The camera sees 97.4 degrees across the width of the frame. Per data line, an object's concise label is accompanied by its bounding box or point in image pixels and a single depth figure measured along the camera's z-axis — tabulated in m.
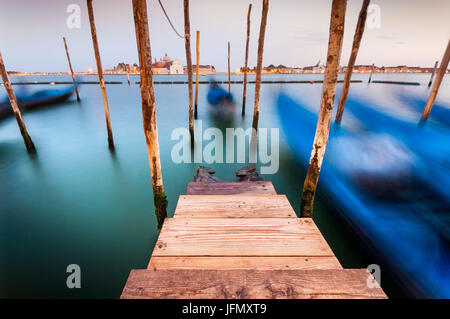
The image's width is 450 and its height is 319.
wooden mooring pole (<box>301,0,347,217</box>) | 2.56
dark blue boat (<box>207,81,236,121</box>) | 16.19
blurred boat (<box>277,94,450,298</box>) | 3.55
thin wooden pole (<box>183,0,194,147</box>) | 7.08
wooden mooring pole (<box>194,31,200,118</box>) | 9.19
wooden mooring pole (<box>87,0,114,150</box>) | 5.98
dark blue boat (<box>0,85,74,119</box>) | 15.66
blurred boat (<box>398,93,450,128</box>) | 10.61
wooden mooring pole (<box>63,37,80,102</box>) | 18.57
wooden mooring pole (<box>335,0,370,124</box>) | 7.77
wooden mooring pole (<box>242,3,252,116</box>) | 10.12
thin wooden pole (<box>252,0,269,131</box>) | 6.34
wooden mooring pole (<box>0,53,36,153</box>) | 6.25
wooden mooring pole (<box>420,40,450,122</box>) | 8.47
